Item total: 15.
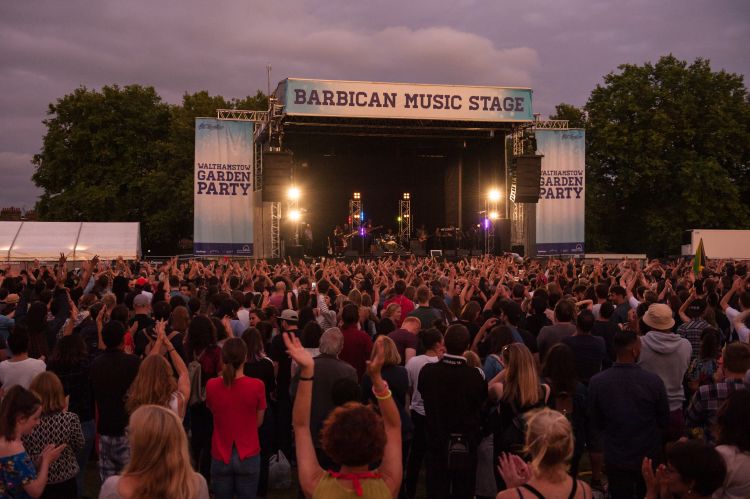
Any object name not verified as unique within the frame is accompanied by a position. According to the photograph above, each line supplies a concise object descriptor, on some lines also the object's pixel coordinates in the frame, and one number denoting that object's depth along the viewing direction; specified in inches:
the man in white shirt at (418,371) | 202.7
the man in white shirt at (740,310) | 236.2
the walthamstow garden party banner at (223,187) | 860.0
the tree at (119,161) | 1470.2
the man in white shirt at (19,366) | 190.9
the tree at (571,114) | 1455.7
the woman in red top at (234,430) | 167.3
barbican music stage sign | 802.8
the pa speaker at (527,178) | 858.1
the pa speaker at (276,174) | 824.9
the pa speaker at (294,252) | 875.4
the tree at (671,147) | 1294.3
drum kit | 1010.1
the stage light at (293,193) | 874.3
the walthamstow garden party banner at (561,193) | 912.3
